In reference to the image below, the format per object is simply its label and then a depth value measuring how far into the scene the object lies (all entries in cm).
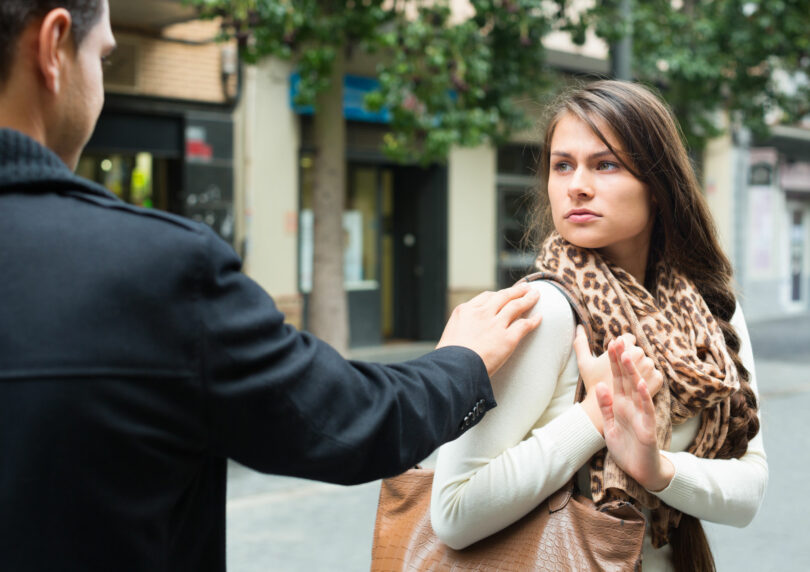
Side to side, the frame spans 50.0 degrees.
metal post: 829
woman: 165
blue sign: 1290
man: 105
